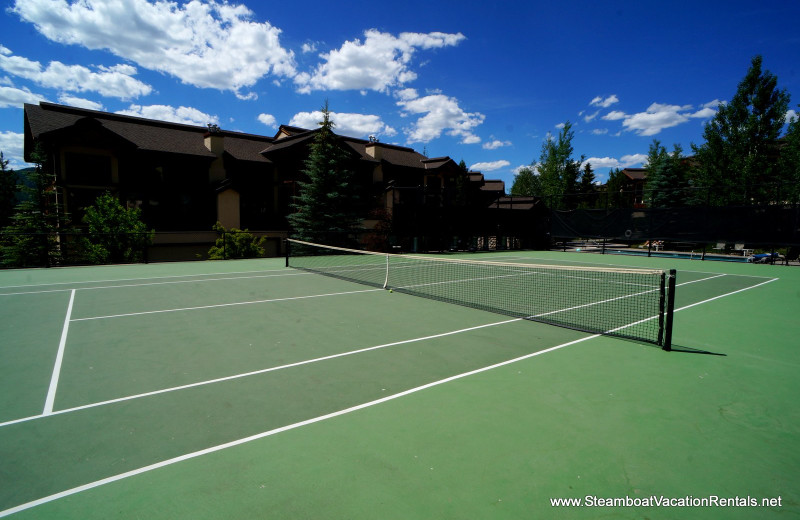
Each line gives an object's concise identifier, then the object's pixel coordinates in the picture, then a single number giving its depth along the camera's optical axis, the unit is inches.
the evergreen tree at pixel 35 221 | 760.3
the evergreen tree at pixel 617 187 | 1962.8
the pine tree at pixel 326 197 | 944.3
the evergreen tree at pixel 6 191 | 1309.1
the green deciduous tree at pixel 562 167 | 1696.6
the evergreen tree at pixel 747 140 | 1007.6
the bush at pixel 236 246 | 837.2
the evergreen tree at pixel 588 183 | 2111.2
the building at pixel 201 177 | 847.1
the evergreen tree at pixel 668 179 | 1409.9
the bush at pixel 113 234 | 713.0
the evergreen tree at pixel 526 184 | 2792.8
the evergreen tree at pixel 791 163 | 945.5
